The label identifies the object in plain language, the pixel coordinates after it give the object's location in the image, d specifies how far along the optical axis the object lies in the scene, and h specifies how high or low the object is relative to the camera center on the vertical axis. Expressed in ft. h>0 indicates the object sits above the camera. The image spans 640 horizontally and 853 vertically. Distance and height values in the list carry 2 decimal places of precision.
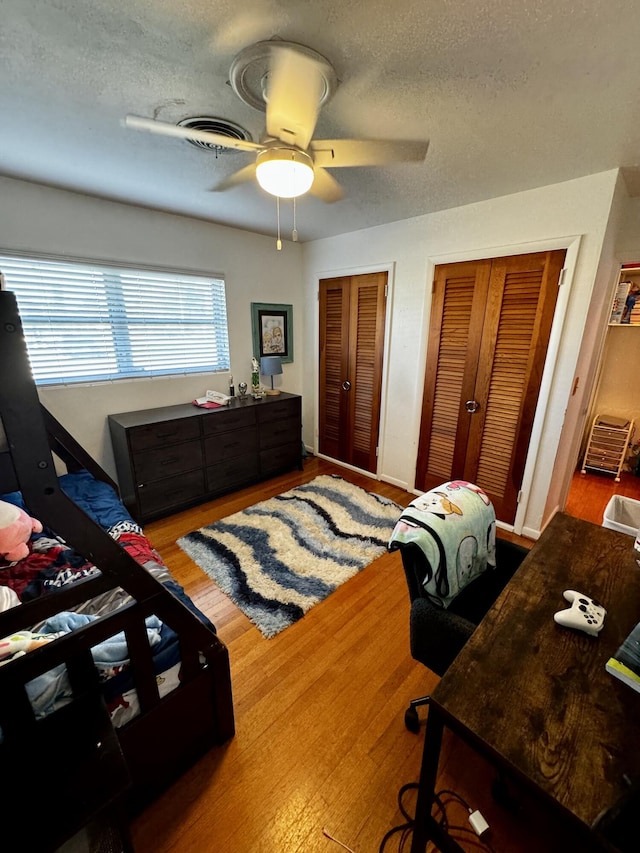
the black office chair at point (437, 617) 3.72 -3.35
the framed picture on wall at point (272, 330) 11.69 +0.18
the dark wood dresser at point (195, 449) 8.55 -3.17
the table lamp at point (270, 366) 11.53 -1.03
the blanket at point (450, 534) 3.91 -2.34
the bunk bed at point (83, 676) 2.25 -3.34
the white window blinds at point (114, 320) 7.80 +0.35
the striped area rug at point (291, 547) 6.57 -4.88
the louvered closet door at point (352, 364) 10.69 -0.96
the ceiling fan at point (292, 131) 3.50 +2.32
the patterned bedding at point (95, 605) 3.18 -3.31
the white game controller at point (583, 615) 3.12 -2.58
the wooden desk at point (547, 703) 2.15 -2.71
